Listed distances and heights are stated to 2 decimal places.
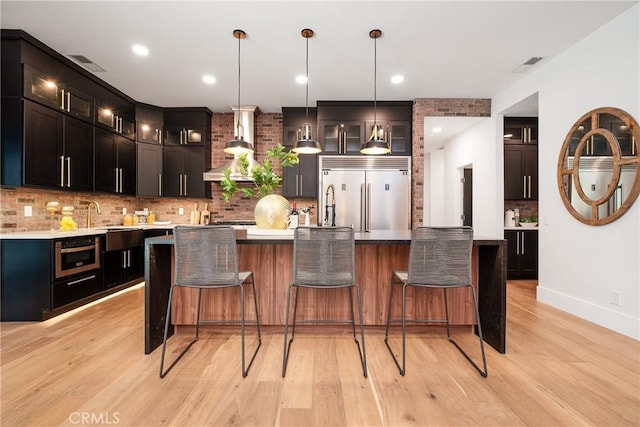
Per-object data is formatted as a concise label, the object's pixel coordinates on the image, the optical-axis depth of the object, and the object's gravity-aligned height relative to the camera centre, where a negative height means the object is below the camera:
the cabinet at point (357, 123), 5.02 +1.51
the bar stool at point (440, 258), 2.05 -0.30
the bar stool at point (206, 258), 2.01 -0.30
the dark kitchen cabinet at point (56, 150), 3.16 +0.73
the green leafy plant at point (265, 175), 2.59 +0.34
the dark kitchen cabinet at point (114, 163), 4.23 +0.75
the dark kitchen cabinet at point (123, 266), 3.93 -0.73
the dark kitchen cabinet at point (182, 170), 5.39 +0.77
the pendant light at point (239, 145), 3.10 +0.71
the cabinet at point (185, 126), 5.39 +1.55
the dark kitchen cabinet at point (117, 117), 4.27 +1.45
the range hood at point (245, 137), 5.09 +1.35
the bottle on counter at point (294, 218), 2.98 -0.04
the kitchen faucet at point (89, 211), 4.27 +0.03
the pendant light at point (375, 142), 3.09 +0.75
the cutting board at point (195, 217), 5.53 -0.07
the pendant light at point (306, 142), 3.07 +0.73
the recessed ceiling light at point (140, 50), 3.35 +1.84
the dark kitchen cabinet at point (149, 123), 5.12 +1.55
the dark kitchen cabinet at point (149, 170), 5.11 +0.74
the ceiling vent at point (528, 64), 3.60 +1.84
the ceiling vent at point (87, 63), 3.58 +1.84
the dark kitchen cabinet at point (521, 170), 5.11 +0.73
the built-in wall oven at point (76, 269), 3.13 -0.62
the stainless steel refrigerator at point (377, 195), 4.91 +0.30
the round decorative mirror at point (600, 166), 2.71 +0.47
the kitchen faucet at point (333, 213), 2.97 +0.00
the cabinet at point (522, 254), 4.89 -0.65
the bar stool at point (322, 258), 2.04 -0.30
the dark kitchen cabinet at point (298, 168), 5.22 +0.78
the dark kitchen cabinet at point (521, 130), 5.09 +1.40
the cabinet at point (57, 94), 3.16 +1.37
